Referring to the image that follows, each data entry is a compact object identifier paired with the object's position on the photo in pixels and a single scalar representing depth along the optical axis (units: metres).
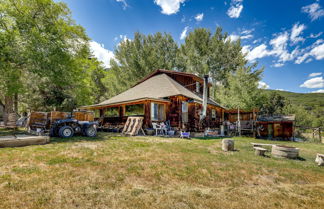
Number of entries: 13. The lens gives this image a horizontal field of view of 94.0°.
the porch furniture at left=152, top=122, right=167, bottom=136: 11.24
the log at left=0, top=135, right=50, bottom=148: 5.49
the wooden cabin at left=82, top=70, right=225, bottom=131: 12.17
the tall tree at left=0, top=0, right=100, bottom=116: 10.59
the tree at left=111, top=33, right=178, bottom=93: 25.11
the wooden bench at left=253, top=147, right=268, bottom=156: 6.25
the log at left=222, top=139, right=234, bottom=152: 6.82
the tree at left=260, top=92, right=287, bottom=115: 34.94
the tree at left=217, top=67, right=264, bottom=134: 19.09
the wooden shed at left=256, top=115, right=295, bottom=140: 17.77
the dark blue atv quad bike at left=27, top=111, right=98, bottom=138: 8.22
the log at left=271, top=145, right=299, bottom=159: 5.99
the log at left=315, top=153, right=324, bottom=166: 5.33
